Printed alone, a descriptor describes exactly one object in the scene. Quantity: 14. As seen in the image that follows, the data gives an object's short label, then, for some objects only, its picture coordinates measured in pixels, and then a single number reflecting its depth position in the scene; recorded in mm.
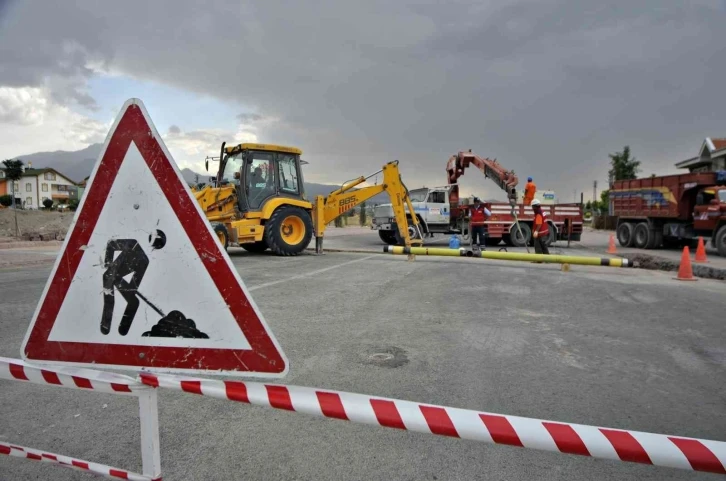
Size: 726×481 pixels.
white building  75812
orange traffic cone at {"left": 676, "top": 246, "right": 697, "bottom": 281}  9797
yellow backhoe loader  12859
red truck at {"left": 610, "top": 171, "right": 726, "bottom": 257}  15633
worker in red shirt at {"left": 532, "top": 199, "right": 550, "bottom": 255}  11828
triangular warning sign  2016
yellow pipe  8727
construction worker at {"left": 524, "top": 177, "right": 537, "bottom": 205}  18547
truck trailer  18781
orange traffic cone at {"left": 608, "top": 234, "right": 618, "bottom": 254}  16556
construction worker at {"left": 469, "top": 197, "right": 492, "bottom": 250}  18531
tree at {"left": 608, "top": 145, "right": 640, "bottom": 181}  41375
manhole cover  4352
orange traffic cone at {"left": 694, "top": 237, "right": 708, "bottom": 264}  13219
